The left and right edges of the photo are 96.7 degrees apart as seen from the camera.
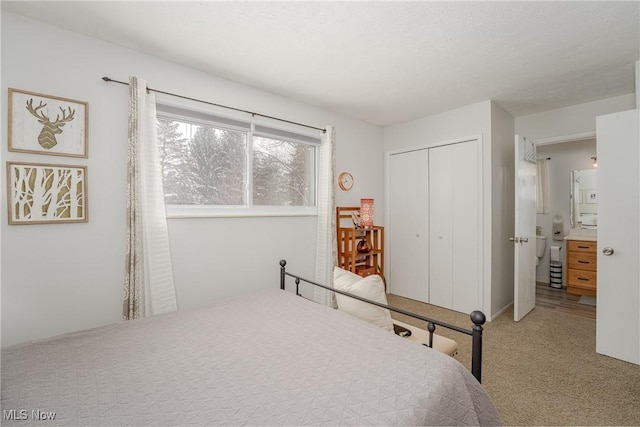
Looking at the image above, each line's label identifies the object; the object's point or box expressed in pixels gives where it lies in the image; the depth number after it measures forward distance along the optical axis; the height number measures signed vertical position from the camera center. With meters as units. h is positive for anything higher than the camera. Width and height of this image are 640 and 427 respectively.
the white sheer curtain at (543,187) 4.95 +0.42
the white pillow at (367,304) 1.80 -0.59
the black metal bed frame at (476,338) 1.25 -0.58
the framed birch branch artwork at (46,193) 1.79 +0.15
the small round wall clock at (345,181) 3.78 +0.43
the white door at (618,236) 2.34 -0.22
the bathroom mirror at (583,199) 4.52 +0.19
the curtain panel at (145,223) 2.13 -0.07
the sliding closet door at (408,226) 3.94 -0.20
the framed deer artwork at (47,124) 1.79 +0.61
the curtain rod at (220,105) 2.12 +1.03
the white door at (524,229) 3.20 -0.21
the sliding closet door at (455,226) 3.43 -0.18
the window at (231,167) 2.53 +0.49
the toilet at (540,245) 4.89 -0.59
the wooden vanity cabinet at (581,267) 4.10 -0.84
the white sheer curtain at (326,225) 3.41 -0.15
